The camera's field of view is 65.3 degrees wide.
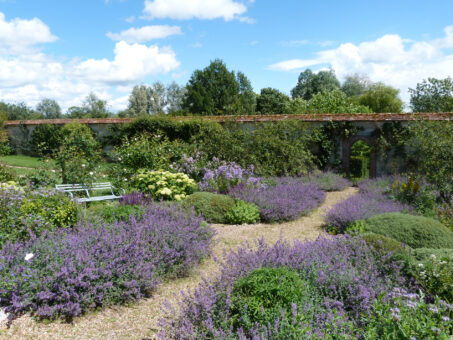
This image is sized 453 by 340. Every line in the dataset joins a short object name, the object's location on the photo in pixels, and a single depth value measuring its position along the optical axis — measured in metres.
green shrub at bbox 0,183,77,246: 4.88
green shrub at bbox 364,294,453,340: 2.43
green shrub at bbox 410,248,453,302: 3.36
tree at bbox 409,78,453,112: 19.48
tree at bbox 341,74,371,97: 41.53
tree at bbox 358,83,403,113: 30.33
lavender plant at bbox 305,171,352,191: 10.63
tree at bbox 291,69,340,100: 40.69
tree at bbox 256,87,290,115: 33.12
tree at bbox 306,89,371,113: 23.05
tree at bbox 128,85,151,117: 44.78
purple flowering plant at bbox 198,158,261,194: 8.90
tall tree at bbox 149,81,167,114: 47.22
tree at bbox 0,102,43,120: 39.91
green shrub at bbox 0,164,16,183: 9.20
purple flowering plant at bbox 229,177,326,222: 7.25
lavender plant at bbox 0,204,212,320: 3.52
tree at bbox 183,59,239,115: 38.56
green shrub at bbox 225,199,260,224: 7.04
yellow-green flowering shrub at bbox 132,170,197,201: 8.27
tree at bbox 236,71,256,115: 34.24
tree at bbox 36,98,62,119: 48.81
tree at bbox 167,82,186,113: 49.77
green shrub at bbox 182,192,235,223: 7.04
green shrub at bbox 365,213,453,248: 5.13
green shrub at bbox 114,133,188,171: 10.57
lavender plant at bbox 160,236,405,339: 2.71
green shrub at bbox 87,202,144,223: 5.29
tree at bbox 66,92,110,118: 45.84
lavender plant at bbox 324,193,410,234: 6.47
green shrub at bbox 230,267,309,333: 2.86
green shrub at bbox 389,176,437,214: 7.55
